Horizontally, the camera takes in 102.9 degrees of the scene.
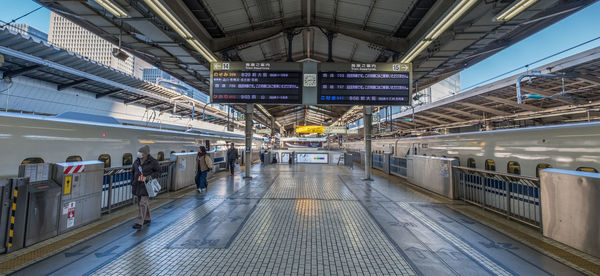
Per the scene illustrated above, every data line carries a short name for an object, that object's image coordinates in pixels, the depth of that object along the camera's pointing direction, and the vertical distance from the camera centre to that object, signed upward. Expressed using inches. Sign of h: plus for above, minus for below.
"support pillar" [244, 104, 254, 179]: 493.8 +42.6
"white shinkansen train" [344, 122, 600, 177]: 191.5 +3.0
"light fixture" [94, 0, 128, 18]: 189.0 +113.9
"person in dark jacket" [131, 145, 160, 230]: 198.5 -23.6
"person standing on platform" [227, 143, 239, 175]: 503.2 -18.1
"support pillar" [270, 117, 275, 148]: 1012.2 +98.7
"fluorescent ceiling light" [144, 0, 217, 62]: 202.5 +121.8
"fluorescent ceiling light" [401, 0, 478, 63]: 201.4 +122.8
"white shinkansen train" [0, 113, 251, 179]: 178.2 +6.0
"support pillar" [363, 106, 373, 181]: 470.9 +27.7
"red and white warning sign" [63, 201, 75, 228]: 188.5 -52.0
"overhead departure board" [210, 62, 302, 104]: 338.6 +93.0
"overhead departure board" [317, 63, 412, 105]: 332.8 +90.5
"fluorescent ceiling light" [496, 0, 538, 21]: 185.0 +115.1
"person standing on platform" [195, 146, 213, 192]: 338.3 -27.3
